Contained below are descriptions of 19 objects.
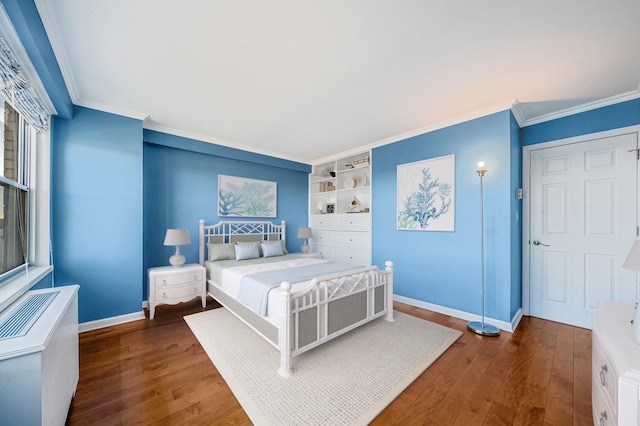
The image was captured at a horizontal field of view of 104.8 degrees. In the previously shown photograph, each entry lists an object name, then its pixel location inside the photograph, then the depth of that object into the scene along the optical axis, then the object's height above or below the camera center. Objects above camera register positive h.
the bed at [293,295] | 2.09 -0.84
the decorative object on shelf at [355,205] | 4.77 +0.13
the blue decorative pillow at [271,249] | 4.20 -0.64
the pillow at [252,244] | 4.08 -0.53
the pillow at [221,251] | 3.83 -0.63
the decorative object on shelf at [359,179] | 4.75 +0.64
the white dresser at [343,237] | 4.43 -0.50
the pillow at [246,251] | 3.90 -0.64
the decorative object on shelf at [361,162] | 4.47 +0.93
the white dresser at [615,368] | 0.97 -0.68
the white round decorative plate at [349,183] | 4.76 +0.56
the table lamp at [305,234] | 4.92 -0.45
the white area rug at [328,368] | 1.64 -1.33
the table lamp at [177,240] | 3.32 -0.39
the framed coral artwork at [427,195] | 3.32 +0.24
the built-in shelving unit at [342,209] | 4.51 +0.06
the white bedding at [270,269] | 2.18 -0.74
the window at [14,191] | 1.84 +0.18
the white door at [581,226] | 2.71 -0.17
